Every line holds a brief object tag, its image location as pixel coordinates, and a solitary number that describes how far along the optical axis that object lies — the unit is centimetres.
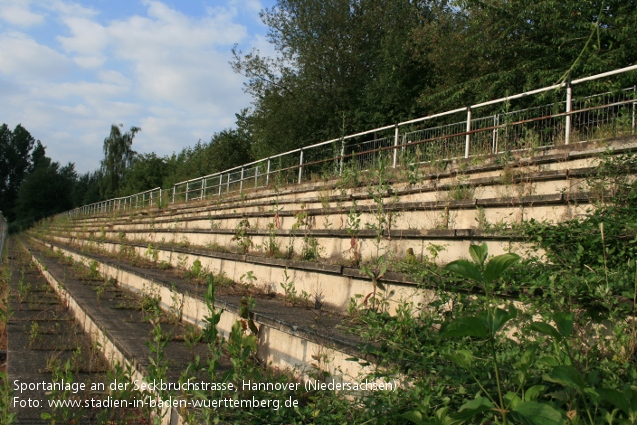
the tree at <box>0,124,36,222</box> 7181
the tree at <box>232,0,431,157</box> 2048
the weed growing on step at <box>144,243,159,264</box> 859
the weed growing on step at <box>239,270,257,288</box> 489
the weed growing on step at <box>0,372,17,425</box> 237
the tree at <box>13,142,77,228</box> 5791
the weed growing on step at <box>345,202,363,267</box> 416
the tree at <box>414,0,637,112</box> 1135
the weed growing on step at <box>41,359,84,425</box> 264
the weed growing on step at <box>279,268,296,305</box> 421
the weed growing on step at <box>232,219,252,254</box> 600
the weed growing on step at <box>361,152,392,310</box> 336
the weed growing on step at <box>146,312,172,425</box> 254
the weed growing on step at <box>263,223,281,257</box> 522
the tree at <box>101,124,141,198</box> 5370
